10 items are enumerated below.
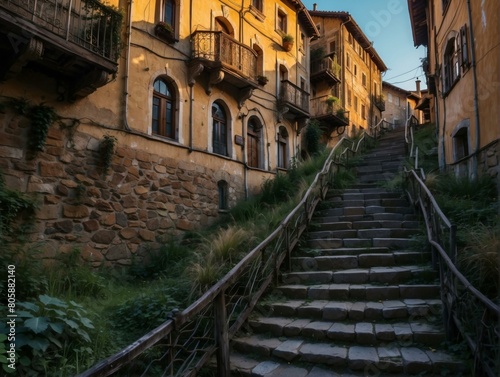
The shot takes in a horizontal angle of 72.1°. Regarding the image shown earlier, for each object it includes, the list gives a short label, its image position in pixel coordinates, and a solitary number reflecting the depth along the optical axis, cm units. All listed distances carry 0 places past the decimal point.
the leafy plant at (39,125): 659
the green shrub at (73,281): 537
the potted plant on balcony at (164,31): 947
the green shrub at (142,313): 419
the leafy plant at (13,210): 579
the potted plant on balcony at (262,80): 1344
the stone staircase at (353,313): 341
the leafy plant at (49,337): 300
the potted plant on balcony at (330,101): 2004
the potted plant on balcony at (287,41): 1538
